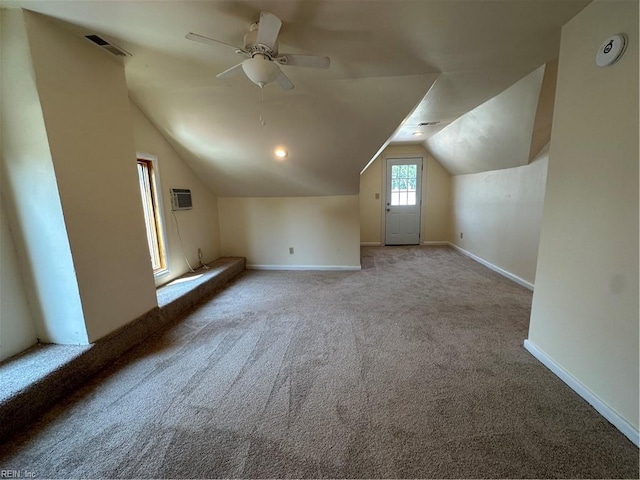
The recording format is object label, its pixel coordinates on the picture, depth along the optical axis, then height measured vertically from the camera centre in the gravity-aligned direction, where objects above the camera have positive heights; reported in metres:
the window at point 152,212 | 2.98 -0.07
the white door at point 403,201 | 5.88 -0.06
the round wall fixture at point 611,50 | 1.32 +0.73
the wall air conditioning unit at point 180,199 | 3.34 +0.09
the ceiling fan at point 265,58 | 1.55 +0.92
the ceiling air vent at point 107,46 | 1.80 +1.15
